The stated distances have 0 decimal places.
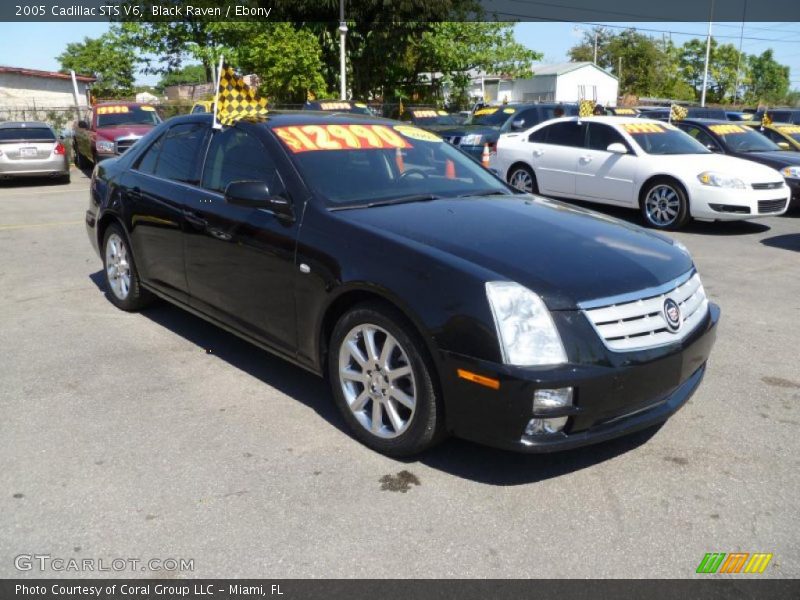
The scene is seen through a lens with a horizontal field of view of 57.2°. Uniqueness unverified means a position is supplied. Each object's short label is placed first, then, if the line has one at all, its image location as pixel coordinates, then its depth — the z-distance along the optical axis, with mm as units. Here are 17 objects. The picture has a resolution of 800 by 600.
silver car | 15289
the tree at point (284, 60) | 32062
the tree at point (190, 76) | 92850
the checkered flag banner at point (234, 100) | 4793
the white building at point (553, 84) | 64500
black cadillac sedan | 3111
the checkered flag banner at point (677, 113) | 14148
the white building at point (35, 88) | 43016
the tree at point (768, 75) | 108050
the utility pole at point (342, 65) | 26773
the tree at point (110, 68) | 44719
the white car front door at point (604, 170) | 10555
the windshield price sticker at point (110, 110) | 18031
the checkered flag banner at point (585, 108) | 12961
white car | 9828
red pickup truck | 16531
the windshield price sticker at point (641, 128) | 10820
